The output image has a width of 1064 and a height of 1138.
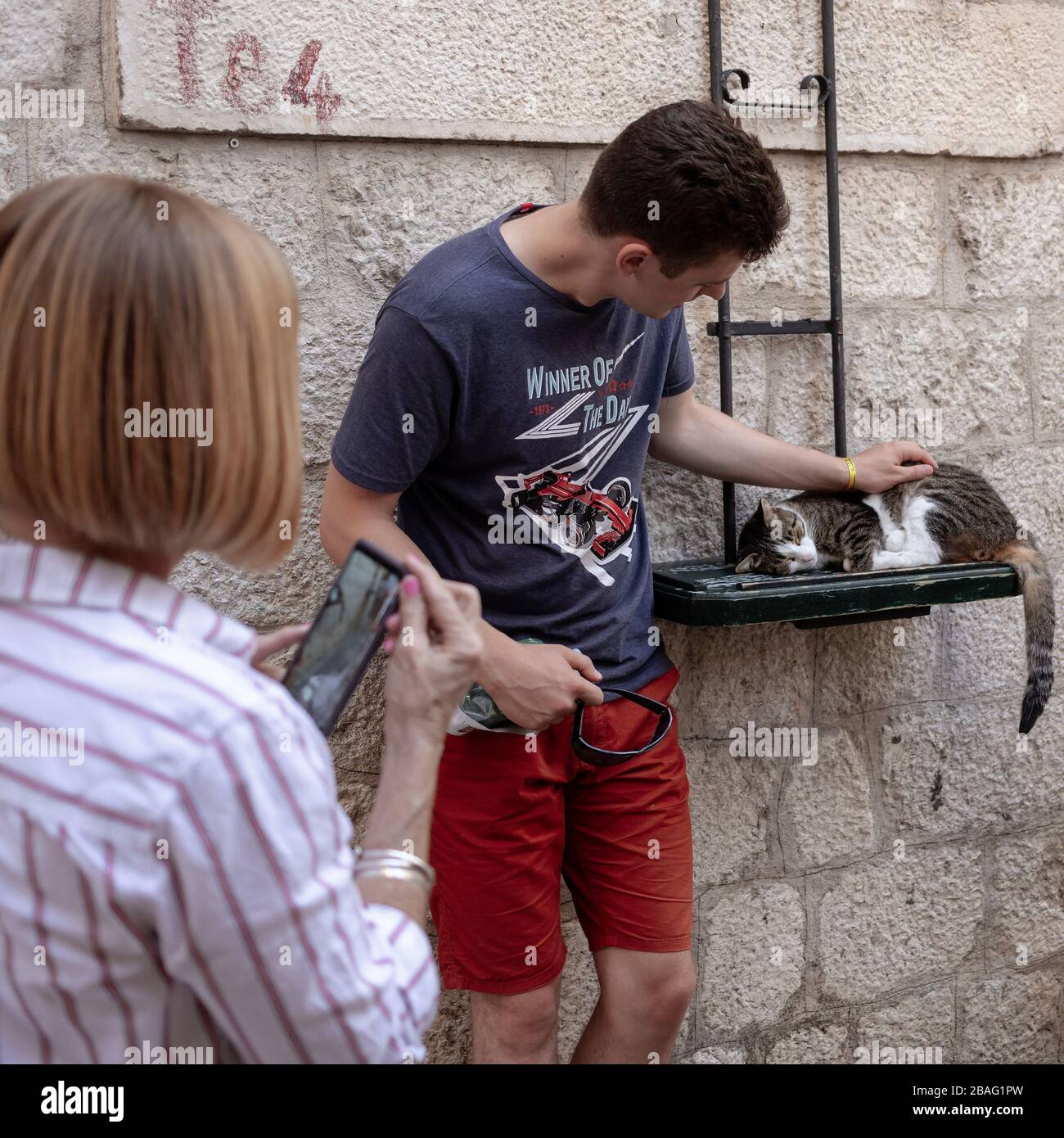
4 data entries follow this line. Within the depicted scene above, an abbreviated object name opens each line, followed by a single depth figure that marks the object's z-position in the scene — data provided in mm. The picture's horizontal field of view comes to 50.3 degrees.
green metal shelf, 2266
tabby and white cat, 2645
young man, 1928
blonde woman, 930
